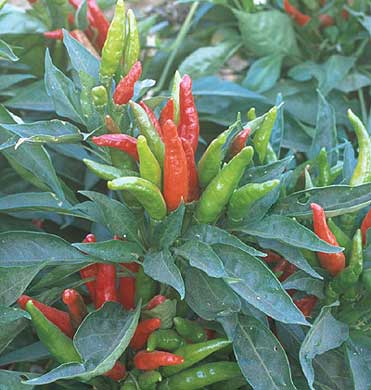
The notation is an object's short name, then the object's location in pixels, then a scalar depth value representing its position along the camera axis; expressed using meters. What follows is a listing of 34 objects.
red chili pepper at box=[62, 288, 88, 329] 1.07
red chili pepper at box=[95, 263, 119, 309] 1.11
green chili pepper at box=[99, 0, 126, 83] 1.05
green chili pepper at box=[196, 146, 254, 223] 0.98
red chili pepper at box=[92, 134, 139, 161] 1.01
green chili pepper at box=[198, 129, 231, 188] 1.01
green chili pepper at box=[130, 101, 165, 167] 1.00
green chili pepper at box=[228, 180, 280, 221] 0.98
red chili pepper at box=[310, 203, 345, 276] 1.05
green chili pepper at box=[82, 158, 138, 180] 1.00
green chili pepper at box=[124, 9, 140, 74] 1.11
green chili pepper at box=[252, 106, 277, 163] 1.10
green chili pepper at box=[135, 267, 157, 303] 1.10
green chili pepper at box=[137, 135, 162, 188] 0.96
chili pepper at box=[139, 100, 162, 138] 1.05
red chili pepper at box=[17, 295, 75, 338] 1.07
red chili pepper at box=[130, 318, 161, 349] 1.07
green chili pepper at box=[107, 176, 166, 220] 0.96
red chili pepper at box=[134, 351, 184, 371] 1.05
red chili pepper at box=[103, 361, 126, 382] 1.09
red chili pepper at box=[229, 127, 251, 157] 1.06
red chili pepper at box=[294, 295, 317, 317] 1.14
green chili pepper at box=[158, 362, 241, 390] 1.09
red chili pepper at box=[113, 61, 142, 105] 1.05
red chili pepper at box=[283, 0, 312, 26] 1.87
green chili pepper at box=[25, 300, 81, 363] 1.02
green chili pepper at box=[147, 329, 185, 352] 1.08
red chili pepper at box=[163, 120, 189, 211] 0.98
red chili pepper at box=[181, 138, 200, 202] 1.04
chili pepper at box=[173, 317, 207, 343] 1.08
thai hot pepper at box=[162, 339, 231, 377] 1.06
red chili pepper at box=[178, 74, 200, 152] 1.06
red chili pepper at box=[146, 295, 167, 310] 1.08
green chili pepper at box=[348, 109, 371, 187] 1.16
